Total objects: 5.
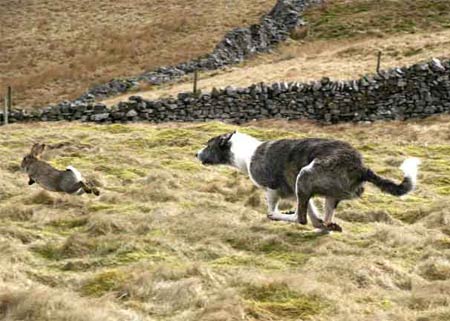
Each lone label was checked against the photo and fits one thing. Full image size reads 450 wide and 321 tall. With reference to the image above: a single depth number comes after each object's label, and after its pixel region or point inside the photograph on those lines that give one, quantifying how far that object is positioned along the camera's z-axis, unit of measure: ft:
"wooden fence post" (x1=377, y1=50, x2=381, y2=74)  106.28
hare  44.04
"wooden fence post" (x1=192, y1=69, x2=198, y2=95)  97.98
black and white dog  33.99
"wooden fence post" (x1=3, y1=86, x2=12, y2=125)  95.90
